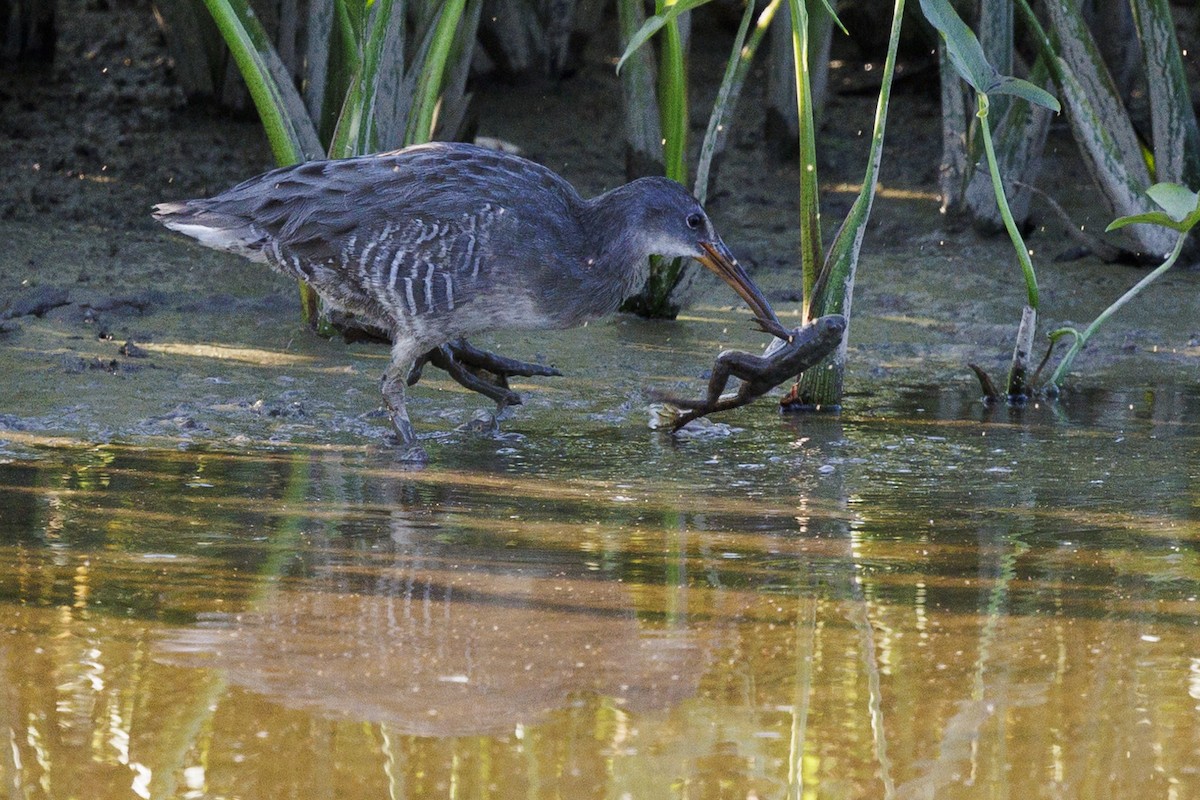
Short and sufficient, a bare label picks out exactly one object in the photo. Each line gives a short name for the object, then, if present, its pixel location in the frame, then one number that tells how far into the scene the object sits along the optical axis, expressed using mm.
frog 11070
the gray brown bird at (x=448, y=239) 10906
